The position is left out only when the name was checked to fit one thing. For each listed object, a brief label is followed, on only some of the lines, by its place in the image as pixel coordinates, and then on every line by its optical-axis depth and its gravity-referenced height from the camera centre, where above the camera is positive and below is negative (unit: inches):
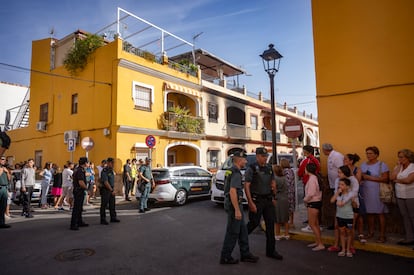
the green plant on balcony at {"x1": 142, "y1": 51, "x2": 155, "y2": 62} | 639.1 +250.1
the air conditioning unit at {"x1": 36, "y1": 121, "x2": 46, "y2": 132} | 712.4 +100.8
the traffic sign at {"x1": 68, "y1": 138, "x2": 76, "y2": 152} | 517.3 +36.3
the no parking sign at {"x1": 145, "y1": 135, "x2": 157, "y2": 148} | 515.1 +40.9
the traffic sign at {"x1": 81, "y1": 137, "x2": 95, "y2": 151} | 521.6 +39.2
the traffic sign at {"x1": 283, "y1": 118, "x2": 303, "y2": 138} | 293.0 +35.2
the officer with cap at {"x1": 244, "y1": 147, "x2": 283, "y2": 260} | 185.6 -25.5
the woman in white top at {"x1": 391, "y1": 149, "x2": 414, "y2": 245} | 189.5 -21.9
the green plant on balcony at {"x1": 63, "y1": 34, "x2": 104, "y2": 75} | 641.0 +264.6
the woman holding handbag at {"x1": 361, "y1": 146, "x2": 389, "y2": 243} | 205.9 -19.9
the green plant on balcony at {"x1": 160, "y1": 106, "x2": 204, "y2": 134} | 665.6 +104.5
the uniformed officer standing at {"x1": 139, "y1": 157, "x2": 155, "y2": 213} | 370.3 -27.1
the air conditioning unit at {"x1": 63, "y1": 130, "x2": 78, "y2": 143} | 629.0 +68.5
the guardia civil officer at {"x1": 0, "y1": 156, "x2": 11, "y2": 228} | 284.5 -28.7
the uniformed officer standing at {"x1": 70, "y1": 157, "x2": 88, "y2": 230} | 278.2 -30.1
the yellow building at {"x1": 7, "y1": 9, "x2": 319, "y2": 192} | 587.8 +138.3
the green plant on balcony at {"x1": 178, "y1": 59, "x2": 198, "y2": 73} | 755.4 +265.4
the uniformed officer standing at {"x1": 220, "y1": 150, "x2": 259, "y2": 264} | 172.6 -37.1
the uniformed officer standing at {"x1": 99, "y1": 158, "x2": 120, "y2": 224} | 303.4 -30.6
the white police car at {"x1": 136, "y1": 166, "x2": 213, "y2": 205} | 402.3 -33.4
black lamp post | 320.6 +110.6
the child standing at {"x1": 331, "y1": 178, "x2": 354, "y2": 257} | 185.5 -36.1
